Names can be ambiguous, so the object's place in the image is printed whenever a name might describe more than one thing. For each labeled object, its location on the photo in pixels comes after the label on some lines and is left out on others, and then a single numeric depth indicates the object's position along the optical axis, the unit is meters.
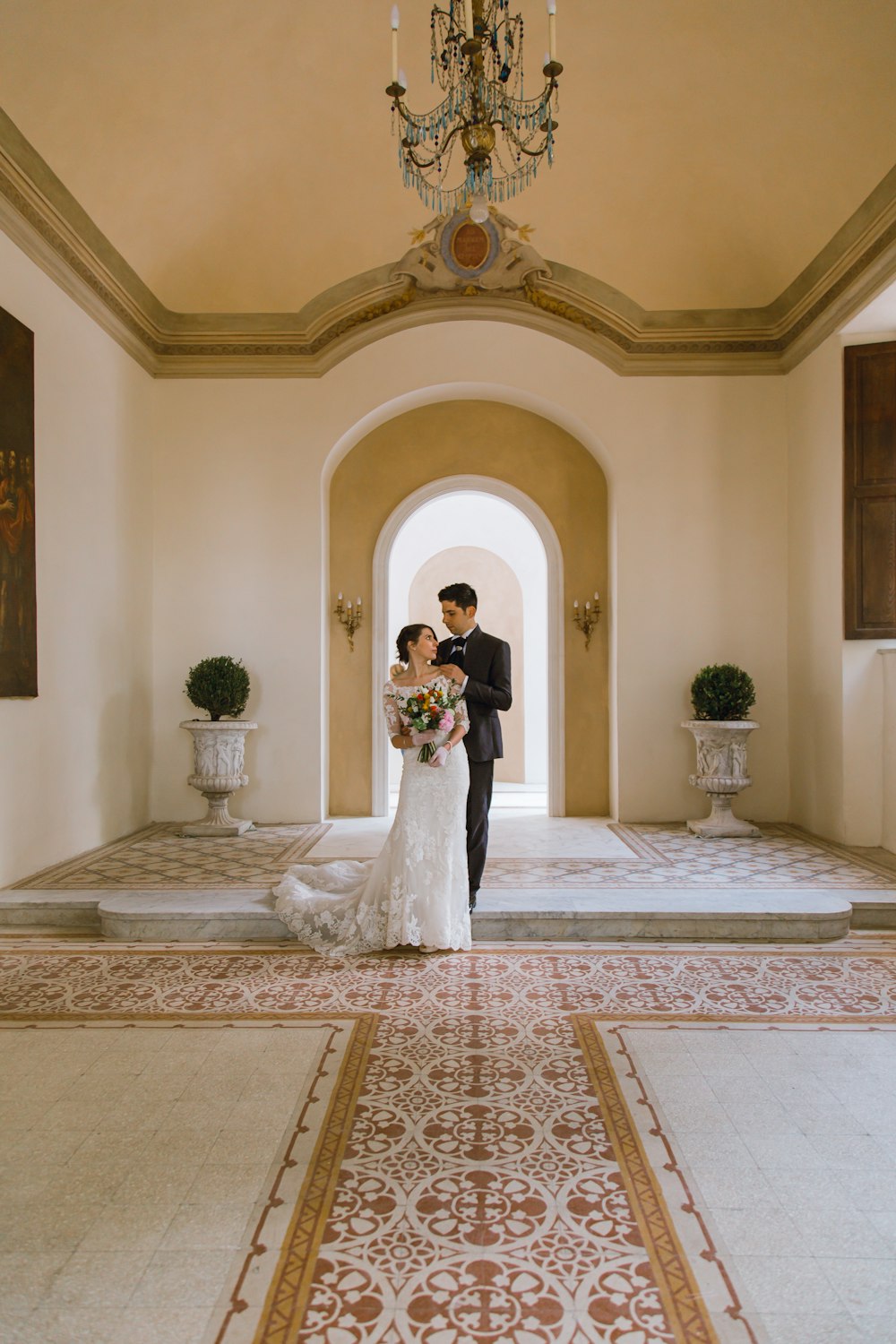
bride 5.20
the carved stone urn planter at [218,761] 8.18
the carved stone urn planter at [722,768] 8.11
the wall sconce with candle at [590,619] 9.42
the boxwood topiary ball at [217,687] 8.22
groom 5.62
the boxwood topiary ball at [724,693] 8.14
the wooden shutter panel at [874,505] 7.70
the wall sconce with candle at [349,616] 9.45
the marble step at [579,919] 5.58
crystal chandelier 4.69
